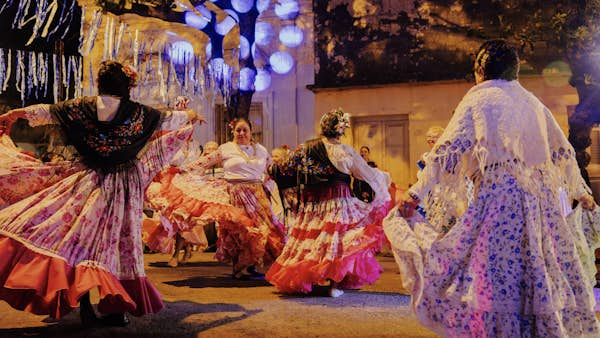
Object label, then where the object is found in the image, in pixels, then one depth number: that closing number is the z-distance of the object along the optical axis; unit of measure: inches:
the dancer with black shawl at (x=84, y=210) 138.9
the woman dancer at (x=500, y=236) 109.3
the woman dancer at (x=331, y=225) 212.8
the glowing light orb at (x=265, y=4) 568.4
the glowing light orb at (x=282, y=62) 575.8
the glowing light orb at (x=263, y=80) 577.9
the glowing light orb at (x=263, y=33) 579.2
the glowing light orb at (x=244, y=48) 406.0
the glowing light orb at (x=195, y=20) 396.8
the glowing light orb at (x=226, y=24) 577.7
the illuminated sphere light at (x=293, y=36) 574.2
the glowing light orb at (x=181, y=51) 587.5
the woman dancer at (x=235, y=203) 251.0
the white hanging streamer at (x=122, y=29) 567.2
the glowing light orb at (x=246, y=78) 397.7
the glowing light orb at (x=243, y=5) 413.1
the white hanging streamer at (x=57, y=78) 656.3
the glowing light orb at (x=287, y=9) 577.0
